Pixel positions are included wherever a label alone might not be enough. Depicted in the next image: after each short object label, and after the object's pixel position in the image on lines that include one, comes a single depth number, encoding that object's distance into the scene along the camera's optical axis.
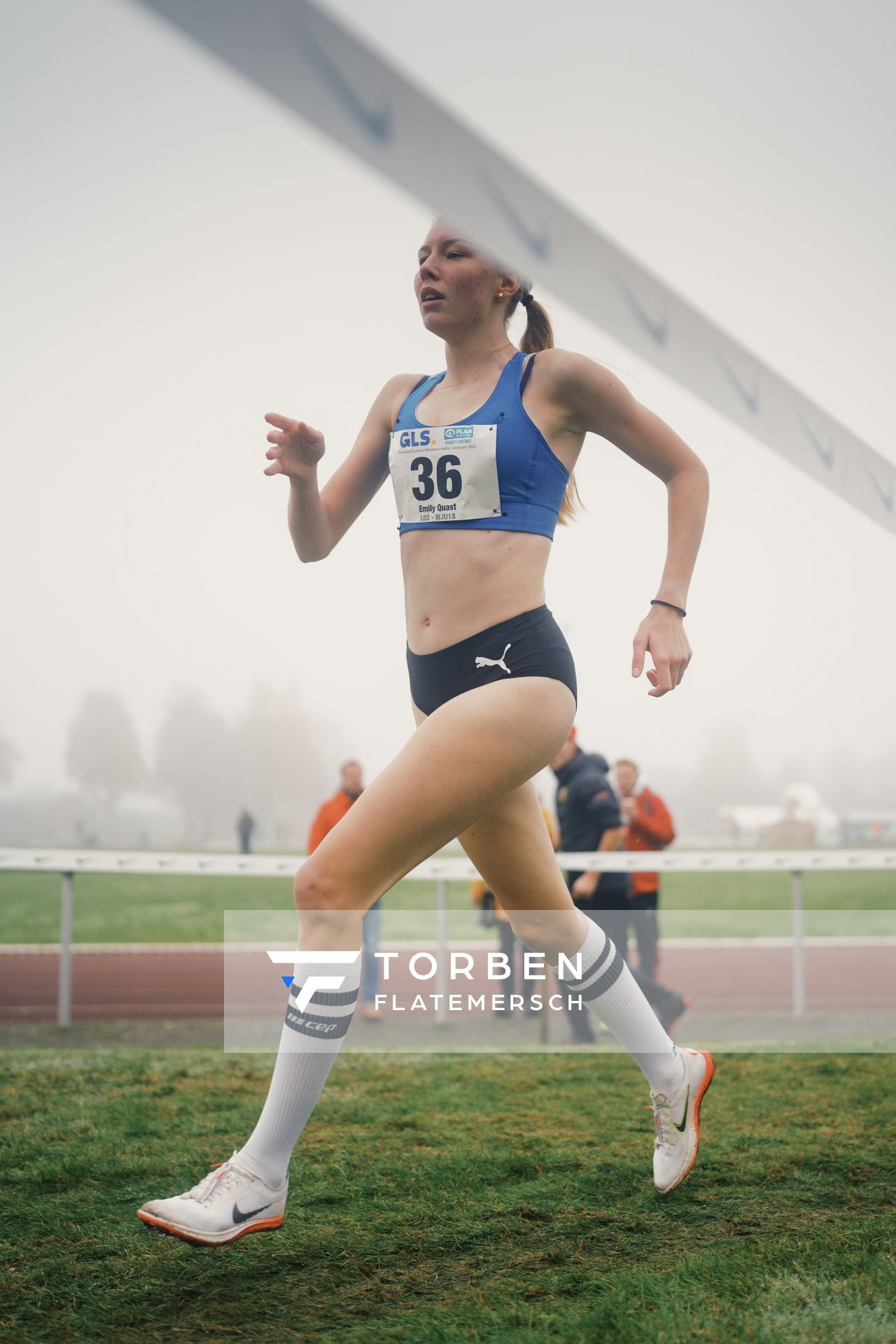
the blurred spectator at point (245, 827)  46.38
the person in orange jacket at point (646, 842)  8.41
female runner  2.49
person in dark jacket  7.59
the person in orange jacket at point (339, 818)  9.06
